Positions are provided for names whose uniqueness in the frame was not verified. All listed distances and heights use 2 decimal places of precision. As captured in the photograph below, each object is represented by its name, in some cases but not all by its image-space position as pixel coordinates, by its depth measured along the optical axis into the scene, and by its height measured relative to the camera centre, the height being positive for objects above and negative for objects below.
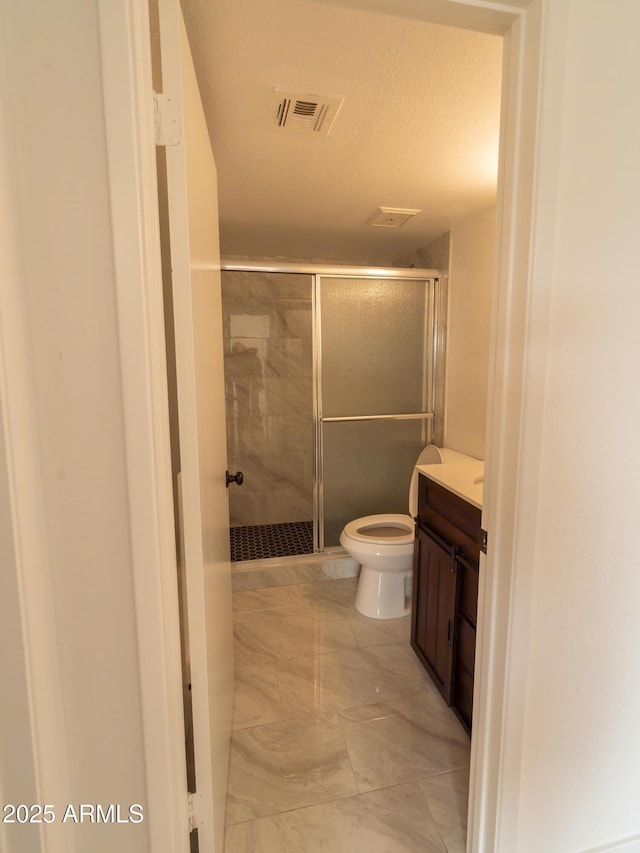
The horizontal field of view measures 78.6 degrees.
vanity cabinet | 1.38 -0.84
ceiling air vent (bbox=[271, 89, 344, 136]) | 1.22 +0.86
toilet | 2.02 -0.93
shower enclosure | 2.44 +0.02
